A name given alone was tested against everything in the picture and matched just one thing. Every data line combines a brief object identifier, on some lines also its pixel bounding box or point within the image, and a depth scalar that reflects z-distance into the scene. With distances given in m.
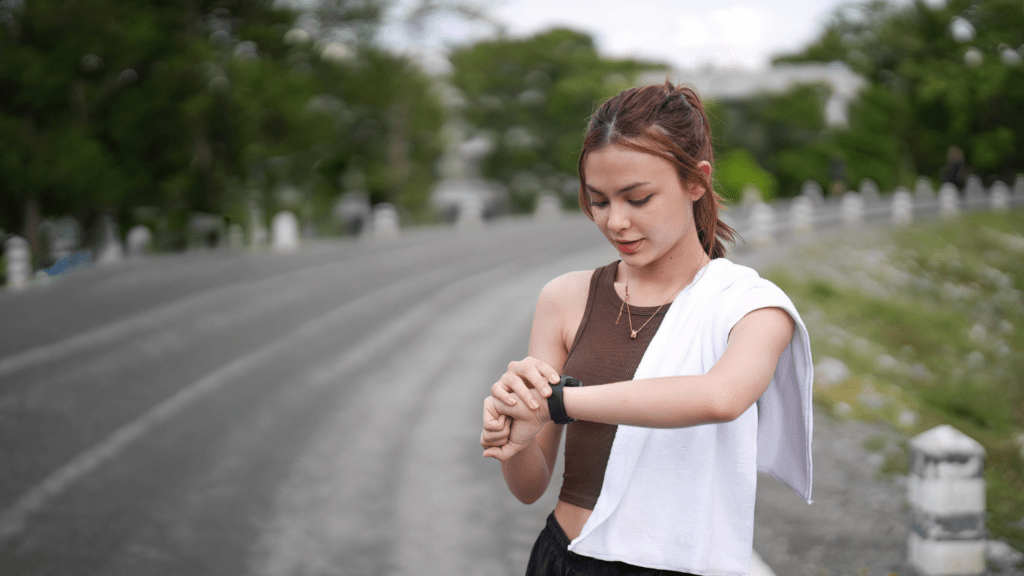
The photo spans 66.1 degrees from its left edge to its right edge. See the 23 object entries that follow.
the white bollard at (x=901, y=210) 22.39
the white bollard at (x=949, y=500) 4.06
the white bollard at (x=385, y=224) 21.64
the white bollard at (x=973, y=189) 29.02
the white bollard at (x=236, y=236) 20.94
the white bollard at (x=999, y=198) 26.72
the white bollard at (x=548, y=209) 27.92
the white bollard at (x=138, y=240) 17.50
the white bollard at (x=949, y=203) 24.53
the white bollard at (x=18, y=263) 13.51
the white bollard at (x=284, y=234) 18.34
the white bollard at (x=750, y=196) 34.81
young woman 1.51
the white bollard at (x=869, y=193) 31.25
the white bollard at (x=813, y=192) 32.25
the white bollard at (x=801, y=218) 18.41
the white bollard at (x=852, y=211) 21.56
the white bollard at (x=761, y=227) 16.14
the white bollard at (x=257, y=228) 21.92
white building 40.91
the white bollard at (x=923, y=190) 32.49
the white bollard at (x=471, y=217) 24.70
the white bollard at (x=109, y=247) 16.81
